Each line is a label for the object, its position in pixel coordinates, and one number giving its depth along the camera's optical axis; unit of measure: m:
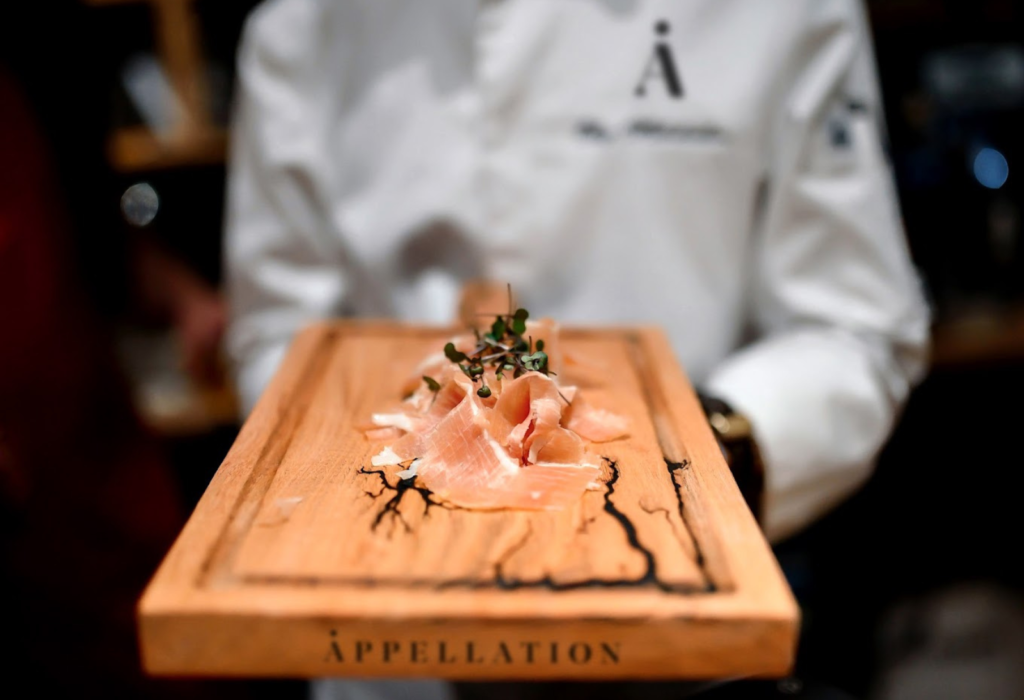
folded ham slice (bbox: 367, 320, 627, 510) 0.57
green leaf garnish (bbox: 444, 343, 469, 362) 0.65
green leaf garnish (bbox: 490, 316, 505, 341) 0.67
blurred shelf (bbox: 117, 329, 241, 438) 1.51
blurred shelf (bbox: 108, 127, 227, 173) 1.43
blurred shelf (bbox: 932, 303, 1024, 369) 1.50
